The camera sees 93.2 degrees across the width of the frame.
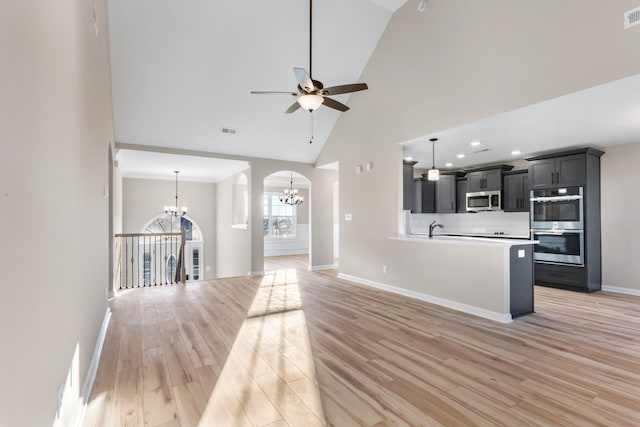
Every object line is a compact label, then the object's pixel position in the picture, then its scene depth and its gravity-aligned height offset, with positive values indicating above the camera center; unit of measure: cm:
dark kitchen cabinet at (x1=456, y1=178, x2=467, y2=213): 774 +47
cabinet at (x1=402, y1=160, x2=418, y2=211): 552 +54
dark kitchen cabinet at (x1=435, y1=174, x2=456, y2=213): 790 +51
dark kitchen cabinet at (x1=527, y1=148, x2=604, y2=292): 538 +12
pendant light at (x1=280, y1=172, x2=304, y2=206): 999 +51
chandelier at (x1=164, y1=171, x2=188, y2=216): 952 +15
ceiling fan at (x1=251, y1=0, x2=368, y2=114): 327 +141
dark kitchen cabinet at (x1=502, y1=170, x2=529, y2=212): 656 +47
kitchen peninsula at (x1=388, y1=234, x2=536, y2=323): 393 -88
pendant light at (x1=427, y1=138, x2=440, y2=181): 561 +73
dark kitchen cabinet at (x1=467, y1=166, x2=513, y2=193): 695 +78
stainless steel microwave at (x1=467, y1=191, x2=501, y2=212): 697 +29
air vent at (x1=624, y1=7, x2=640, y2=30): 274 +178
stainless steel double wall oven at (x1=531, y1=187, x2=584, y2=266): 545 -23
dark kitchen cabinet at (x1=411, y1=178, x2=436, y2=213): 830 +53
